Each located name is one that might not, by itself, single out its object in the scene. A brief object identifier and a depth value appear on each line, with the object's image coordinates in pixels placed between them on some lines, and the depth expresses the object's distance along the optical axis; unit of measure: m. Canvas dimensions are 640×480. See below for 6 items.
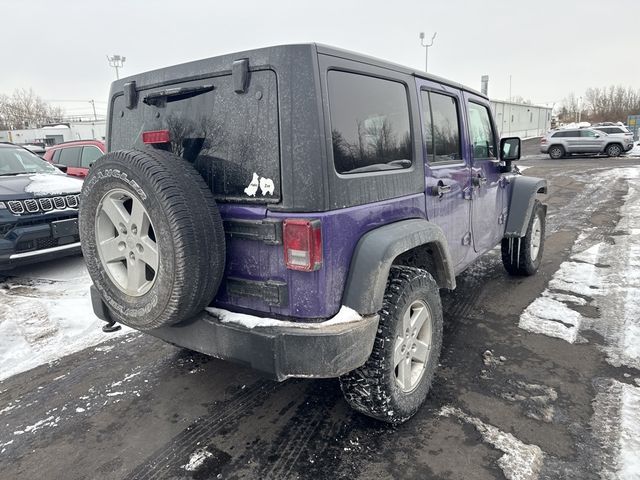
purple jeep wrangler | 2.07
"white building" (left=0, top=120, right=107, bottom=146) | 40.44
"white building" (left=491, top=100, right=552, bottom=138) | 37.46
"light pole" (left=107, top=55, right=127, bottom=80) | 35.91
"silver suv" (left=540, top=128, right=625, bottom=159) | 22.81
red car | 8.74
